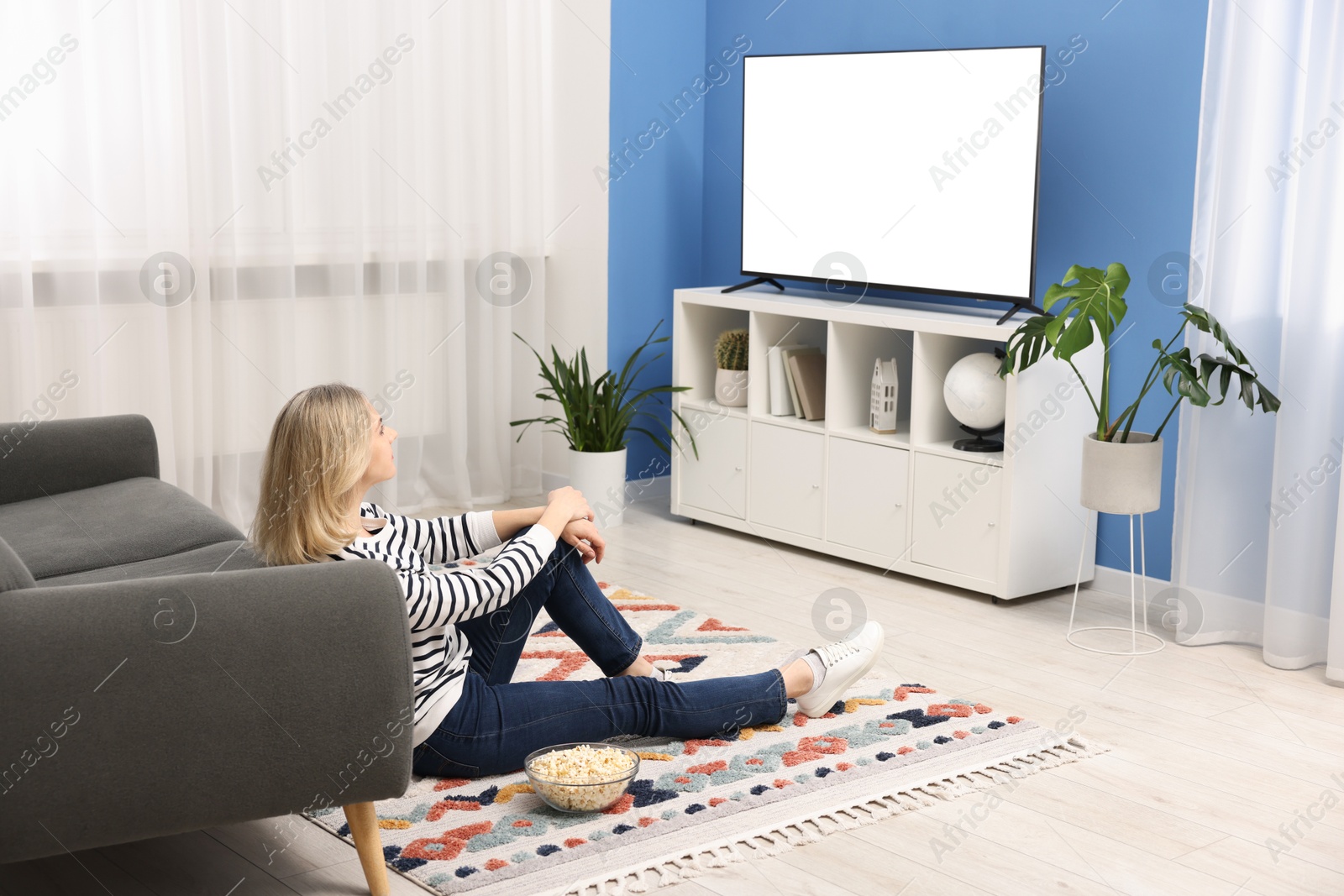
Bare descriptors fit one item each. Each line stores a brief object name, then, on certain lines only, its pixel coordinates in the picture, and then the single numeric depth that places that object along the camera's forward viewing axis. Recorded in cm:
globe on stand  370
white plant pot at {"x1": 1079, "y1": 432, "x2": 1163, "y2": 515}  334
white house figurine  404
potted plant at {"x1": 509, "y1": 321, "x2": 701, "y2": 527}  459
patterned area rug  221
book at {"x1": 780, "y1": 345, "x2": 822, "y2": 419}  434
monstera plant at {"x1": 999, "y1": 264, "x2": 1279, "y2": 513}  322
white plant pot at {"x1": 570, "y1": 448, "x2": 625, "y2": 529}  461
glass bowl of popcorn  233
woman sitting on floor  217
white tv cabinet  369
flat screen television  375
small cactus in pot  452
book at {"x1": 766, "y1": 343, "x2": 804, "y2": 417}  437
